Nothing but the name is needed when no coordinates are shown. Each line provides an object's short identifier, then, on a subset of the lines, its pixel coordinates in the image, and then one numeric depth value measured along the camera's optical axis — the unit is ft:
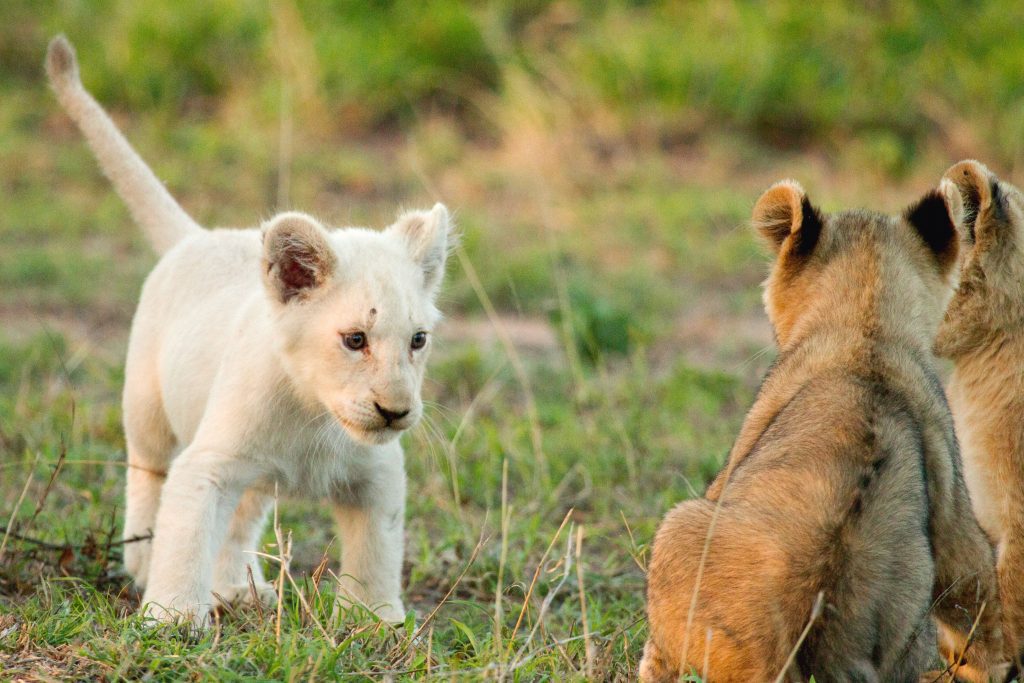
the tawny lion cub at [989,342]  30.58
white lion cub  28.37
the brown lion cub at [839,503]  22.94
